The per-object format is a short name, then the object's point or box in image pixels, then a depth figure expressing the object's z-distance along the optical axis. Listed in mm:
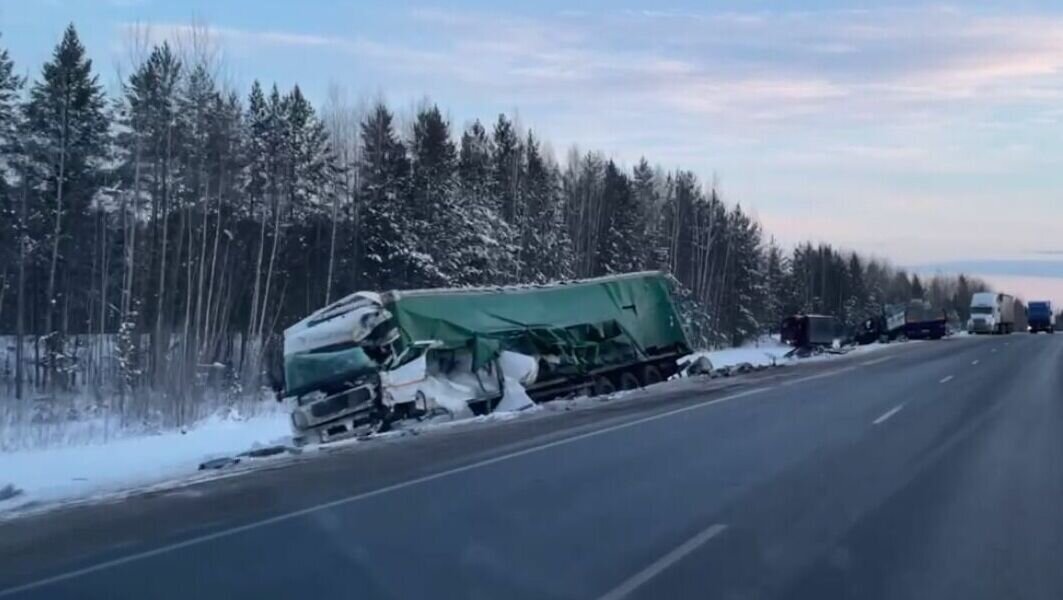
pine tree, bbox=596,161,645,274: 89562
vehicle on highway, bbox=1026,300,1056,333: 112500
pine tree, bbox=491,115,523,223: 78500
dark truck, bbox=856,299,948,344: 84938
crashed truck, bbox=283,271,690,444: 22484
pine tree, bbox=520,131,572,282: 75875
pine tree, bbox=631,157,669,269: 94562
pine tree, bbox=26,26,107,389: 53344
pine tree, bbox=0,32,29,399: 52406
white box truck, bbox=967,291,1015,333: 102375
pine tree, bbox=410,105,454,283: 62719
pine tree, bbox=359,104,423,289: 61219
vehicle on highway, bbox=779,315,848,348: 64188
